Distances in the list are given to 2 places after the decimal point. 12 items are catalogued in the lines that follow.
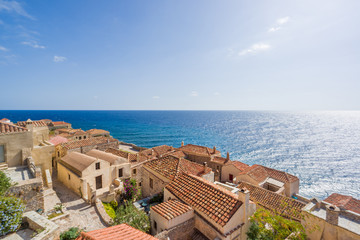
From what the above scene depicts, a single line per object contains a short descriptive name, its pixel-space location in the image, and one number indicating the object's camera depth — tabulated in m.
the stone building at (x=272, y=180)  24.61
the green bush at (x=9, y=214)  8.33
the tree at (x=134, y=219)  9.91
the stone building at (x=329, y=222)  9.95
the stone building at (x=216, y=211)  8.91
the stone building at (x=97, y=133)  51.52
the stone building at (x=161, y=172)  14.66
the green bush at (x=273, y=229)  9.23
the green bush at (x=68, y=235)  9.98
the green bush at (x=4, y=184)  9.97
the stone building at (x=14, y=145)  14.96
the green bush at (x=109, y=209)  15.74
